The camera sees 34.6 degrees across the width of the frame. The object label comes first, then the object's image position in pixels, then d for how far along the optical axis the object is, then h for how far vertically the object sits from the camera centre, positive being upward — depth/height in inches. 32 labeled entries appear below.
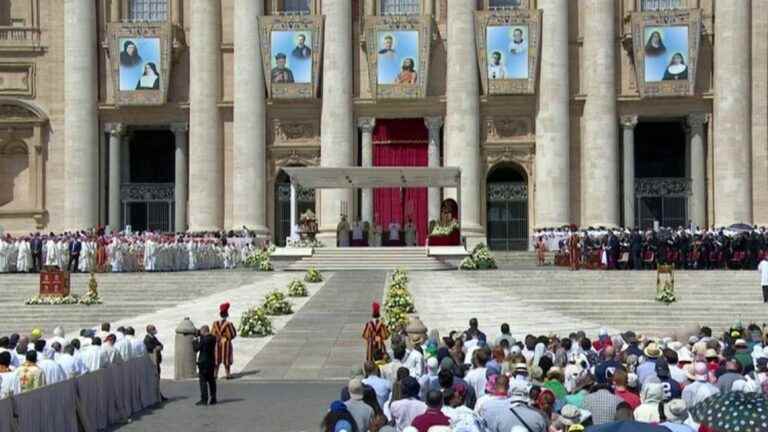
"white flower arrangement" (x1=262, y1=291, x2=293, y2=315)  1198.9 -82.8
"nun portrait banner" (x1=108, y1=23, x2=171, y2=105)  2192.4 +284.1
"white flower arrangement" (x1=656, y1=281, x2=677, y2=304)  1316.4 -82.2
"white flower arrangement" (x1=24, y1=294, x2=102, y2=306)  1341.0 -86.7
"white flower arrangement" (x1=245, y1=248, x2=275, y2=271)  1721.2 -58.4
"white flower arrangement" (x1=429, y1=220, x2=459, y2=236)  1819.6 -14.6
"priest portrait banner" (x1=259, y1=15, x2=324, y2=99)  2148.1 +293.6
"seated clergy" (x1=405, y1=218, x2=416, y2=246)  1952.5 -26.5
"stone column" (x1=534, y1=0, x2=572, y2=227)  2133.4 +168.1
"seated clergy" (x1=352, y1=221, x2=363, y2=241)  1943.9 -21.1
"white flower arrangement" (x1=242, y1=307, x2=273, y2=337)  1077.8 -91.9
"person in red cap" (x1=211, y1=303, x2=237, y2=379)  869.7 -83.2
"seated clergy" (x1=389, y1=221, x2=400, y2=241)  1947.6 -21.5
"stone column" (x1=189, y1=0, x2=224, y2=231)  2188.7 +179.4
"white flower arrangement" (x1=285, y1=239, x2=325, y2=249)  1844.2 -35.7
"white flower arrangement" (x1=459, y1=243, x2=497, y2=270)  1713.8 -58.8
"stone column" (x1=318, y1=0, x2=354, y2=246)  2148.1 +206.8
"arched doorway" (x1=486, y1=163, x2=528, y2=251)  2219.5 +12.3
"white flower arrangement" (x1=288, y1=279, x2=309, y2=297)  1350.9 -76.6
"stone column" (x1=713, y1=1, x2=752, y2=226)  2106.3 +179.0
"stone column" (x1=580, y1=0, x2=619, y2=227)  2145.7 +168.9
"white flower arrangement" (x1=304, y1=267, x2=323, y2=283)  1503.4 -69.6
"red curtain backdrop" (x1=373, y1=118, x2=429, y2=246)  2207.2 +108.9
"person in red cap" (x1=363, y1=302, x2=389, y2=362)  839.7 -79.2
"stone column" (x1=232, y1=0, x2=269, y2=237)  2165.4 +187.0
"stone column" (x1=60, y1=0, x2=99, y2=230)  2192.4 +185.8
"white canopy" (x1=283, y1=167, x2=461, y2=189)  1868.8 +65.9
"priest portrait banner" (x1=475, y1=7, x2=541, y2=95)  2137.1 +295.9
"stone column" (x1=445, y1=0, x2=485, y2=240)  2148.1 +200.1
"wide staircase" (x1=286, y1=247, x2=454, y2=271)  1765.5 -58.3
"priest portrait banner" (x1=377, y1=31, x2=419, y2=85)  2137.1 +282.7
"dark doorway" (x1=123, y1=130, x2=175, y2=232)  2285.9 +75.3
